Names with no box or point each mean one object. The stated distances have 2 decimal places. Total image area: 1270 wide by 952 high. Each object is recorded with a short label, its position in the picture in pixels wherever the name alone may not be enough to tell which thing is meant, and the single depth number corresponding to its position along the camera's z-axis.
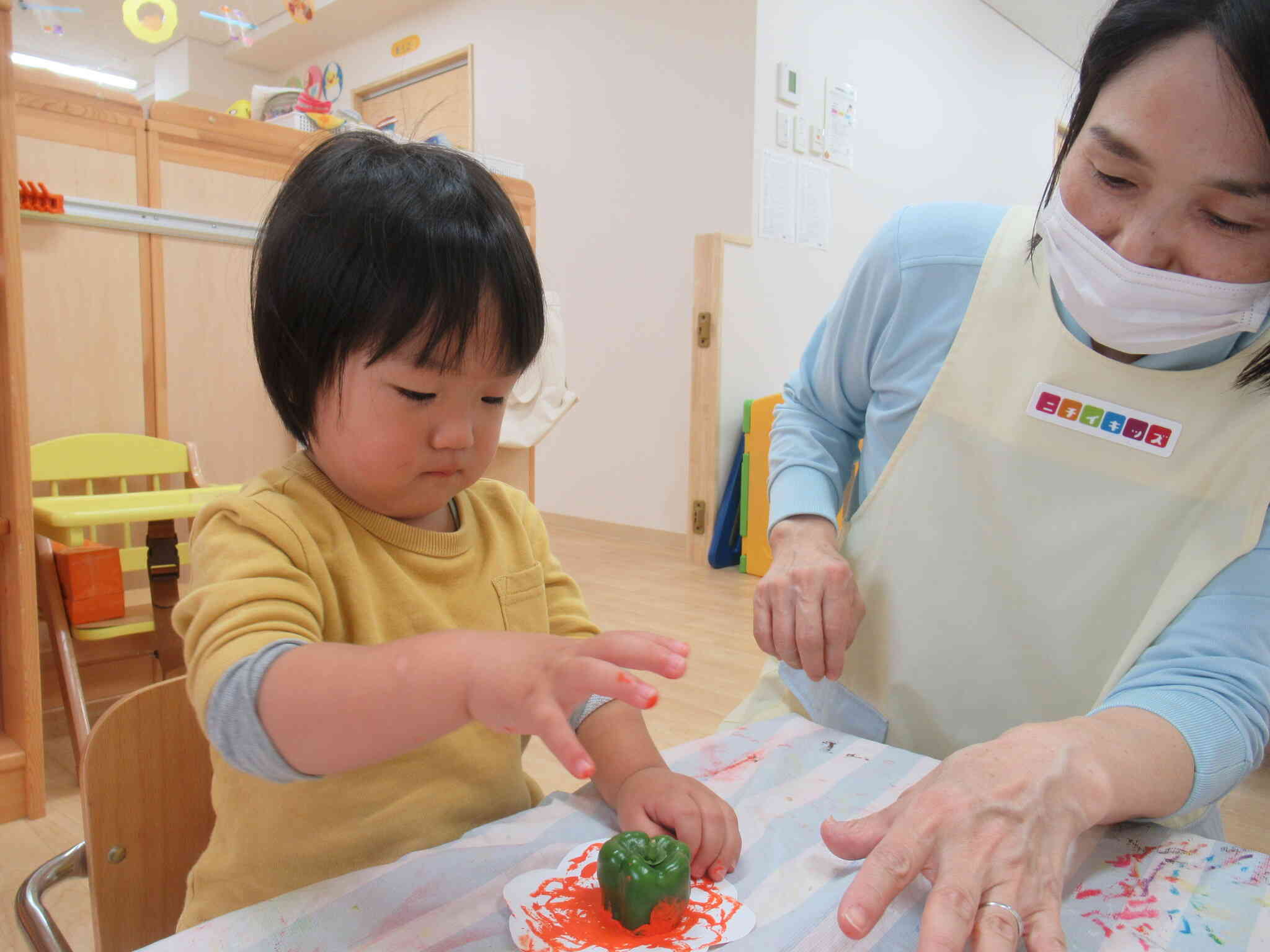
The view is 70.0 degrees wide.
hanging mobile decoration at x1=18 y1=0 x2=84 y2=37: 2.86
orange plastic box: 1.80
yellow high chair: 1.73
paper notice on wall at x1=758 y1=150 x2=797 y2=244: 3.81
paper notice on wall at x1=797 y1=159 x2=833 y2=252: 3.97
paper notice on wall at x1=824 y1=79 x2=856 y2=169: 3.98
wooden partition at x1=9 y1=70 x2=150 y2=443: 2.12
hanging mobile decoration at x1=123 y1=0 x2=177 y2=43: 3.46
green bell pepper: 0.57
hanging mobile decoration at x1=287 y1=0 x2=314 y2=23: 3.73
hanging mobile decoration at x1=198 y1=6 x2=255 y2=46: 3.40
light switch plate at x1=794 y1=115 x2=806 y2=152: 3.85
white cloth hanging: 2.86
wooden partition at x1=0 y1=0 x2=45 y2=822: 1.55
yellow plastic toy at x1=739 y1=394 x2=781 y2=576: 3.71
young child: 0.57
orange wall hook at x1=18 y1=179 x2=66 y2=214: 1.98
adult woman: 0.63
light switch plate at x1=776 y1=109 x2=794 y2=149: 3.78
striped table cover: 0.55
